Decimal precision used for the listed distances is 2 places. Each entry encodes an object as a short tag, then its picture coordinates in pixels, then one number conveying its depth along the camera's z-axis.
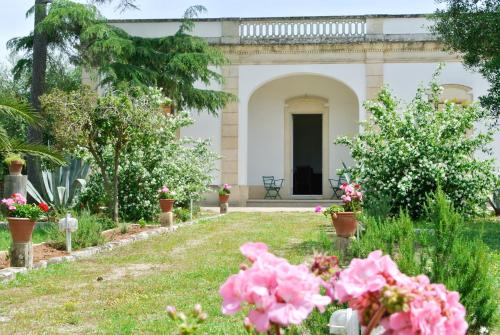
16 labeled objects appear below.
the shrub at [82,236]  8.15
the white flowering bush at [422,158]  9.88
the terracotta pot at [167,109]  16.53
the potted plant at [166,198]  11.45
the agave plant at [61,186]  12.75
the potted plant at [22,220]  6.59
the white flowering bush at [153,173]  12.36
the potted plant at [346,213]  7.32
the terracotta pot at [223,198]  15.27
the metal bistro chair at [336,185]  18.89
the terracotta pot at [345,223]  7.32
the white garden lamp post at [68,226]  7.73
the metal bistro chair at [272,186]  19.34
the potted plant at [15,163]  11.48
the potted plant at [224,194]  15.28
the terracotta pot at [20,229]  6.59
